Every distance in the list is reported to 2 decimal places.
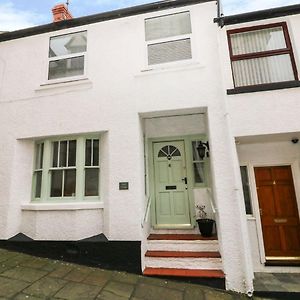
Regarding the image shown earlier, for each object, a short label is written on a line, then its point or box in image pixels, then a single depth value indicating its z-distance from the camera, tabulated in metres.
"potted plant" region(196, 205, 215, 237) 5.40
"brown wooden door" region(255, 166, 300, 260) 5.56
